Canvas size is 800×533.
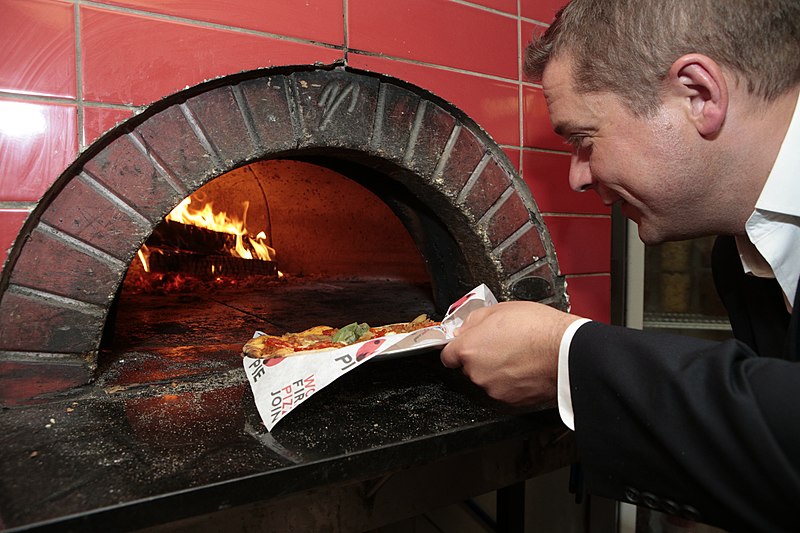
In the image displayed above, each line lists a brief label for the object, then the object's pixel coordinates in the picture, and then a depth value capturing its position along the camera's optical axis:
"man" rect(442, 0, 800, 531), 0.77
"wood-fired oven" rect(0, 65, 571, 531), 0.88
